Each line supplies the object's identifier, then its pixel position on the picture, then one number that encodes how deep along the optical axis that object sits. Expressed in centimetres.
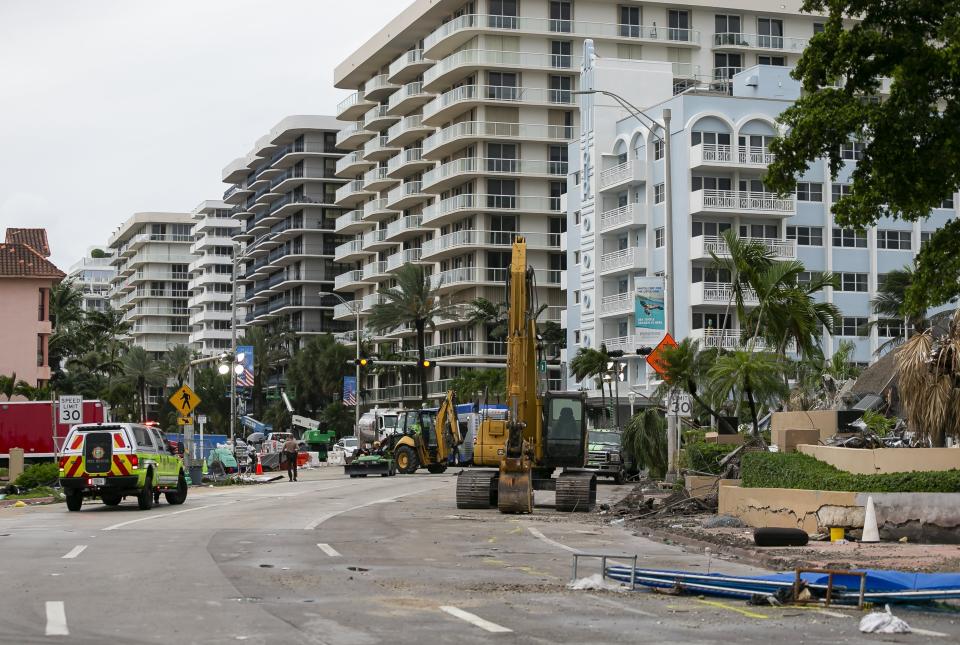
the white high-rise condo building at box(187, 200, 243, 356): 16562
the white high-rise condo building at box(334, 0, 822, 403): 9538
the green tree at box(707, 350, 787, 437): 3022
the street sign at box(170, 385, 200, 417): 4547
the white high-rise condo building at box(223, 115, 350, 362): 13138
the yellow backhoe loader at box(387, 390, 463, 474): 5300
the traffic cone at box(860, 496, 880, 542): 2005
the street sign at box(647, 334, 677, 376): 3288
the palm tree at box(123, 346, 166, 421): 13050
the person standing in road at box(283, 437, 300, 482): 5153
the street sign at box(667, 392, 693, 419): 3206
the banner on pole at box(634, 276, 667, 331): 3788
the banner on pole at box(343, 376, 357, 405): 9588
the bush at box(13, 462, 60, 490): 3981
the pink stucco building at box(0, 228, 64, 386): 7825
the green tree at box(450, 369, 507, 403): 8519
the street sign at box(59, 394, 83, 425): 3678
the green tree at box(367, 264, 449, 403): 9012
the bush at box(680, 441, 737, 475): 3086
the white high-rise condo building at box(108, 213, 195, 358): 18088
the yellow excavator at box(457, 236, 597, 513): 2817
